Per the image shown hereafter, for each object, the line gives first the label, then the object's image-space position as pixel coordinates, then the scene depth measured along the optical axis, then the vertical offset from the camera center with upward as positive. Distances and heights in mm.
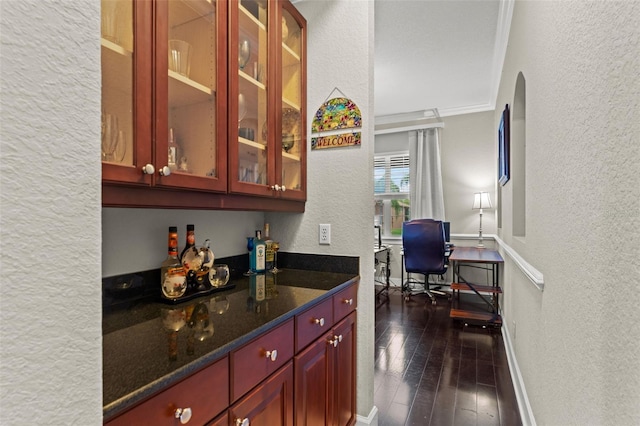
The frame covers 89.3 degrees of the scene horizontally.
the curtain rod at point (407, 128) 5136 +1377
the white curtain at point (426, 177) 5117 +556
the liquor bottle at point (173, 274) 1251 -240
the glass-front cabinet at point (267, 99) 1357 +547
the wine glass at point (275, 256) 1877 -260
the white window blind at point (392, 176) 5461 +616
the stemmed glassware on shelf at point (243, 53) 1395 +703
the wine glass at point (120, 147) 927 +191
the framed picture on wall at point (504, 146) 2845 +618
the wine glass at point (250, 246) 1807 -190
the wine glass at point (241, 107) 1383 +459
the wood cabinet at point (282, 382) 744 -516
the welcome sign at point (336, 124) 1808 +502
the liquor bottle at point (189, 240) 1354 -114
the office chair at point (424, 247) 4219 -462
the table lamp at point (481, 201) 4590 +156
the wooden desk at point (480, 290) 3452 -899
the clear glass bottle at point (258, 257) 1809 -248
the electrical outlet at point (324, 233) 1847 -119
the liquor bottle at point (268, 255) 1869 -246
